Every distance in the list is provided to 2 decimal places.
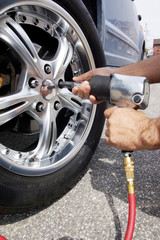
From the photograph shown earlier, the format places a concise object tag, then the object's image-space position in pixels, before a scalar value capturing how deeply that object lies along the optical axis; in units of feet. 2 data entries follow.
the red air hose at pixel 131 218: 2.16
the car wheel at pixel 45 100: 2.87
